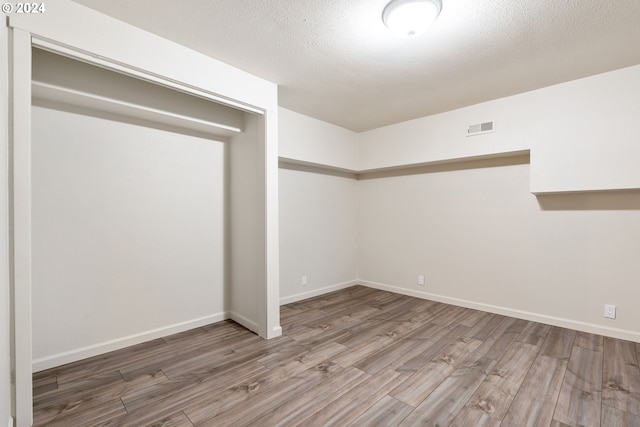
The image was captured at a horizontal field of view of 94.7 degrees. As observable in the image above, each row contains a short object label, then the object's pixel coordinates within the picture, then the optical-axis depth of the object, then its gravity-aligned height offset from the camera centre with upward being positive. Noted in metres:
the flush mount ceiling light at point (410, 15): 1.82 +1.28
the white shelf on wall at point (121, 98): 2.21 +1.04
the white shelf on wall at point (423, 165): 3.53 +0.71
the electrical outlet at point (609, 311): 2.92 -0.97
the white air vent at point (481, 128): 3.45 +1.03
